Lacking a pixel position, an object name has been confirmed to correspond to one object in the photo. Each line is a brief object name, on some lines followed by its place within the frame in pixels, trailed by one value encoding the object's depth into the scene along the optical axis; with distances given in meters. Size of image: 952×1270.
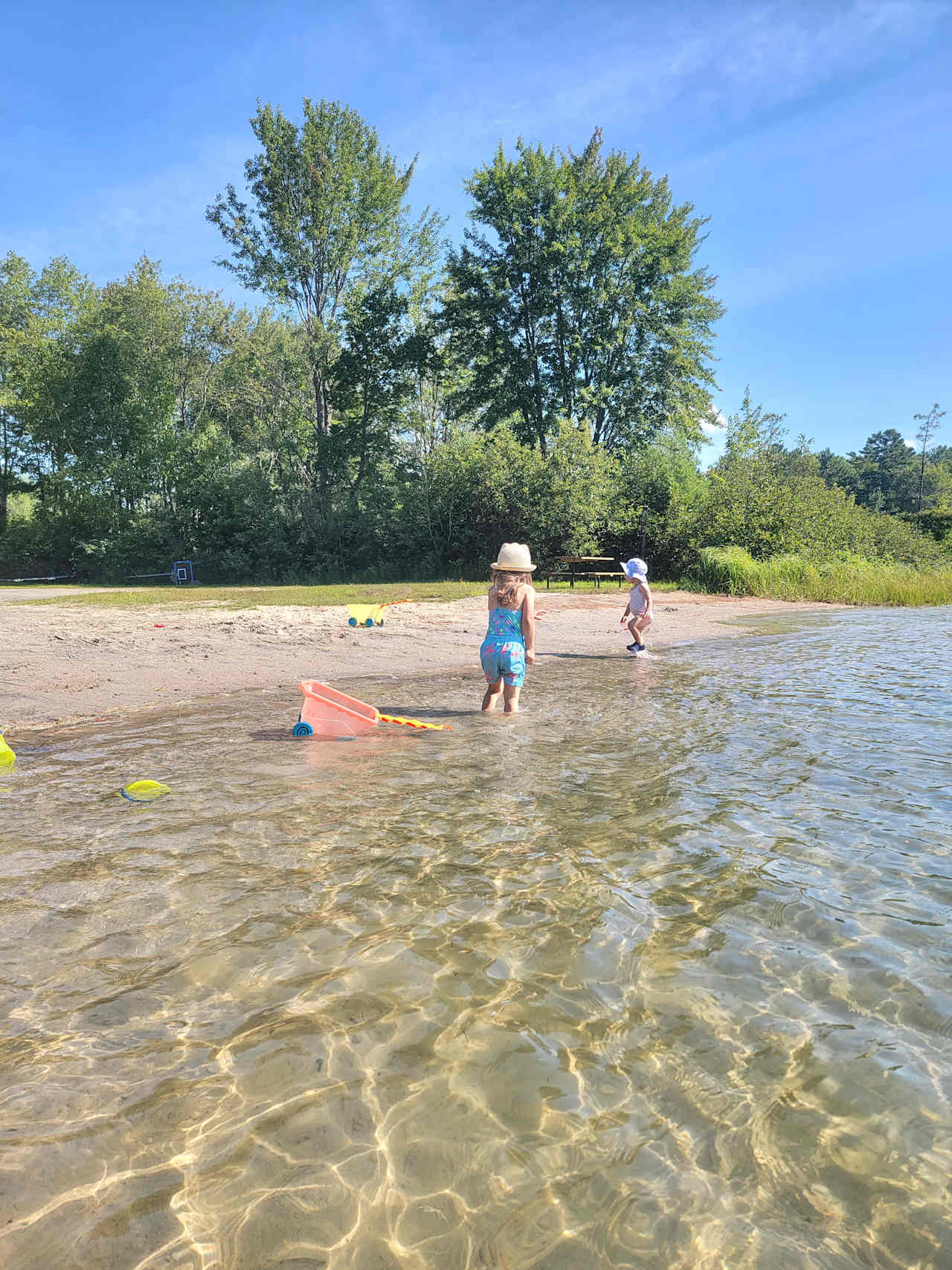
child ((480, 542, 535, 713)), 8.40
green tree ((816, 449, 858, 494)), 132.38
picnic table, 25.47
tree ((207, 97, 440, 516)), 35.31
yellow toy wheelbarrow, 15.50
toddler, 12.79
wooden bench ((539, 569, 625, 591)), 26.08
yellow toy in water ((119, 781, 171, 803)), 5.64
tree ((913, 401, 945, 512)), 87.44
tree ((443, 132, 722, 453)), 34.50
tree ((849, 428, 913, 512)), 102.56
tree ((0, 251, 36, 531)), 39.56
